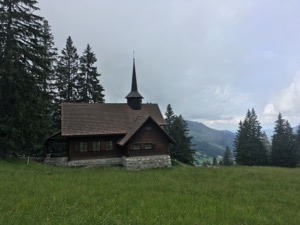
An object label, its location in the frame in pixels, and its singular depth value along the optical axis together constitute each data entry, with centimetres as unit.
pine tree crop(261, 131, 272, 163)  5838
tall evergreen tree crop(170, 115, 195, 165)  5216
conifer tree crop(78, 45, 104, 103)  4541
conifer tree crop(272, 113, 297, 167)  5597
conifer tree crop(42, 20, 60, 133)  3859
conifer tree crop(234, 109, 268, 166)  5800
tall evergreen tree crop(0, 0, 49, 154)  2253
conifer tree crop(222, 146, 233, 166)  9940
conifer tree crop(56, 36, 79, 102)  4259
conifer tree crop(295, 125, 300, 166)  5606
